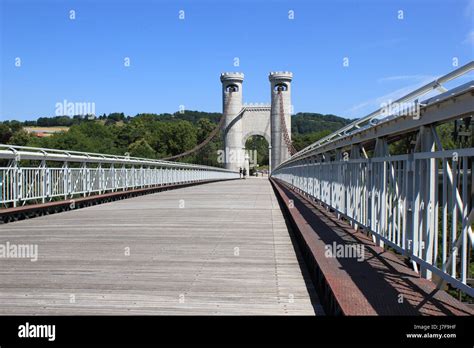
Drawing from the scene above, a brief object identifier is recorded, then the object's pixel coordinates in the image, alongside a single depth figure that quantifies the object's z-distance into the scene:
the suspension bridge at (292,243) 2.91
